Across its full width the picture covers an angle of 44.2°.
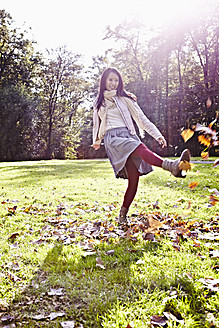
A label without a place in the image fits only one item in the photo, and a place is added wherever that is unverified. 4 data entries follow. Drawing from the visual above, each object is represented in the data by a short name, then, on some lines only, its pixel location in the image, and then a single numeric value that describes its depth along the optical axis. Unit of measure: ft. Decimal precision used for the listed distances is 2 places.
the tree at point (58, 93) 91.45
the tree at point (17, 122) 78.23
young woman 9.49
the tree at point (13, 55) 86.07
